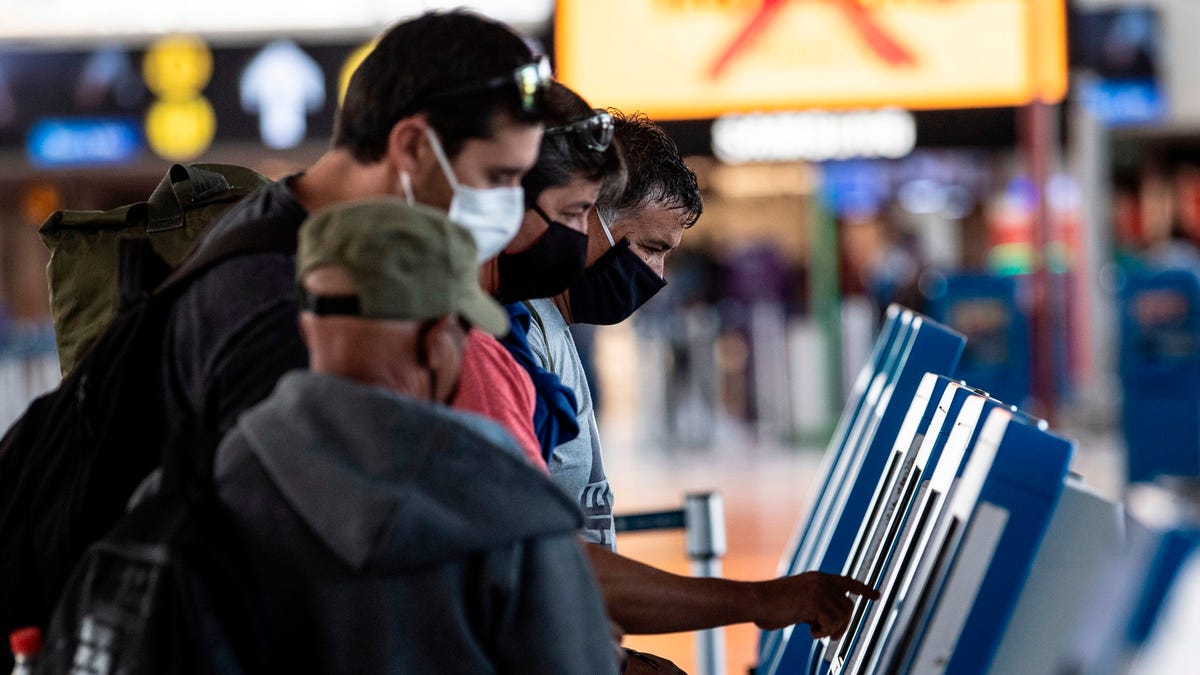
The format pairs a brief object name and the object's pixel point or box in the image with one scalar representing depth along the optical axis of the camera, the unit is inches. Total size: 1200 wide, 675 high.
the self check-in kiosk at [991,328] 757.0
